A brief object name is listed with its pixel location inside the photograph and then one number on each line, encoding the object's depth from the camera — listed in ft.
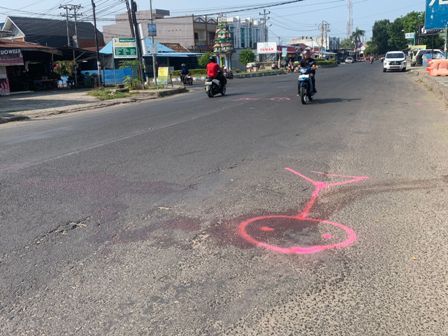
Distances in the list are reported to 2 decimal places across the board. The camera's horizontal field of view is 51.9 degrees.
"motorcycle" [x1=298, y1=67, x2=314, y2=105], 47.21
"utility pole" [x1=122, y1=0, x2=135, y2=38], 97.76
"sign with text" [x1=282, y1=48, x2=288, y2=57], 262.96
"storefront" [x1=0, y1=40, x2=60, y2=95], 94.53
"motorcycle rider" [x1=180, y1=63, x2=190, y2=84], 115.96
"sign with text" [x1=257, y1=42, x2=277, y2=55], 253.03
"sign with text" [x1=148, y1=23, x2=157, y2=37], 98.68
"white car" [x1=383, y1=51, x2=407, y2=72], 130.11
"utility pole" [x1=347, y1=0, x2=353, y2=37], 426.67
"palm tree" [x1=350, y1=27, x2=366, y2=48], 501.64
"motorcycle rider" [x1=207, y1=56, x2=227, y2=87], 65.67
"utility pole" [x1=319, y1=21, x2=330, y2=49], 405.47
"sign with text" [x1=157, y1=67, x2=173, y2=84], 106.74
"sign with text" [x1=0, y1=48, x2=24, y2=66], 92.58
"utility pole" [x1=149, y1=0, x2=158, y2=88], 100.84
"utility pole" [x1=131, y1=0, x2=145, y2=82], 95.87
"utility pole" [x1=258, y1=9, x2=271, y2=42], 315.37
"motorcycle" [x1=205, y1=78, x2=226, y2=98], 67.46
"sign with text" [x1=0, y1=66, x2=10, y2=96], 94.22
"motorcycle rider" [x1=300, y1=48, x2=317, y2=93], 47.50
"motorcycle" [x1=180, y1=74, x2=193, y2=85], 117.29
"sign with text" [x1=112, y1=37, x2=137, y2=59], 99.86
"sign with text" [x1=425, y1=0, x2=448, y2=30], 55.67
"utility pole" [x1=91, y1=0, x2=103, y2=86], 111.96
